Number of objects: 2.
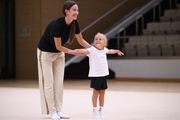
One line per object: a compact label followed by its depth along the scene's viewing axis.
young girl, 8.94
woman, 8.61
